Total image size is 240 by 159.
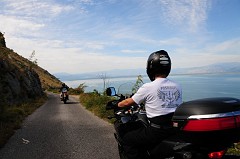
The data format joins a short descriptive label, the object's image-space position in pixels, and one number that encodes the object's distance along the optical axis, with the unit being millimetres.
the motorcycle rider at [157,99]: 2624
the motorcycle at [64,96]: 16575
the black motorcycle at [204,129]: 2122
